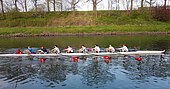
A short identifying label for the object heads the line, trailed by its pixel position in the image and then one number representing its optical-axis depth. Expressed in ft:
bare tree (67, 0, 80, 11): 305.94
